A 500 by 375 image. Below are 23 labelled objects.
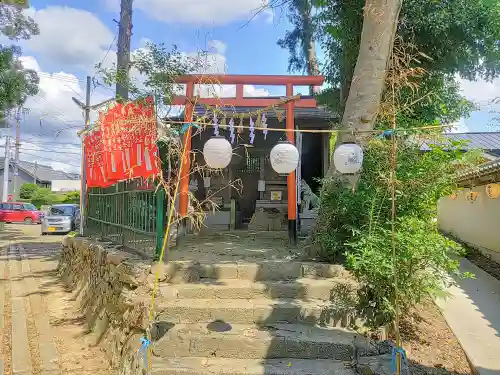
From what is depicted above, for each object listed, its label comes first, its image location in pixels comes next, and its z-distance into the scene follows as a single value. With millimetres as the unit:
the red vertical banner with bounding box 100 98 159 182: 5254
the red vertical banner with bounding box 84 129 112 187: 7068
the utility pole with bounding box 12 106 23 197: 33469
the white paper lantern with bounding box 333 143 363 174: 5172
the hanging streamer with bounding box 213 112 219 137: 6199
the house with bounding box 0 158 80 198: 43816
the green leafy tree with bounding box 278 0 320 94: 17120
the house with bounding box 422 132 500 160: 16756
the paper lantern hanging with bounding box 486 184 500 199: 9219
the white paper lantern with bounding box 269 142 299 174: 5824
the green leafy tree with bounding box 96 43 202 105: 7172
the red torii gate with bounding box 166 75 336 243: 7875
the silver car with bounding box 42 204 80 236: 20469
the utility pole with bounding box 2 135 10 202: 32938
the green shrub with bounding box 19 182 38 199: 38531
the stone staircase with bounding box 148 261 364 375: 3873
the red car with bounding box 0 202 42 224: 27844
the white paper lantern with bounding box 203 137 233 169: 5752
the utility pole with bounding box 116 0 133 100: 10727
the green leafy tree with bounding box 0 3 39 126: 11023
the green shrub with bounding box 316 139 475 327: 4137
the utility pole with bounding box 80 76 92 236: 10460
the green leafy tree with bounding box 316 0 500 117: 7676
